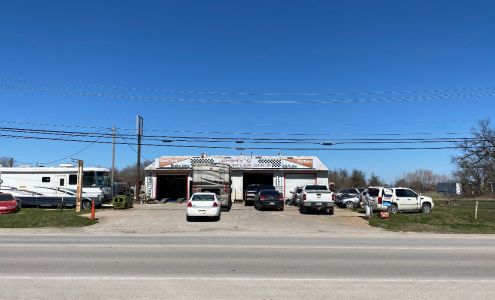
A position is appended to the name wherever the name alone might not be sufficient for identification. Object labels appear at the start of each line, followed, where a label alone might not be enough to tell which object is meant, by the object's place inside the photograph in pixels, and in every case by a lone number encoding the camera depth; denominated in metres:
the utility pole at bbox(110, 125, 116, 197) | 48.72
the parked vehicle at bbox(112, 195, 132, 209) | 35.91
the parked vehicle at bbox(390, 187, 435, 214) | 29.69
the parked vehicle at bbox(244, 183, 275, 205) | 40.56
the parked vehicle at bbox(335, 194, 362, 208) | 38.13
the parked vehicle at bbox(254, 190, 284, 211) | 33.62
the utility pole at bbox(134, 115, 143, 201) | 42.81
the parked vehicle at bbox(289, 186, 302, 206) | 40.38
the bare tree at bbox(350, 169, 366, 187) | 86.00
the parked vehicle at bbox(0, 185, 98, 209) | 36.25
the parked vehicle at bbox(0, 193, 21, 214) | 31.02
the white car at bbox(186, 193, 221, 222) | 25.30
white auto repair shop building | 47.62
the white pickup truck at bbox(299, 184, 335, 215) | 29.80
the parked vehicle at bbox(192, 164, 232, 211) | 33.34
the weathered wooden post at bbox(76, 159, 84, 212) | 31.06
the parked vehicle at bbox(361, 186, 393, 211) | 28.51
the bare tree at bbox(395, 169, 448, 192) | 146.52
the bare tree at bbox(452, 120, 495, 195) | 54.93
